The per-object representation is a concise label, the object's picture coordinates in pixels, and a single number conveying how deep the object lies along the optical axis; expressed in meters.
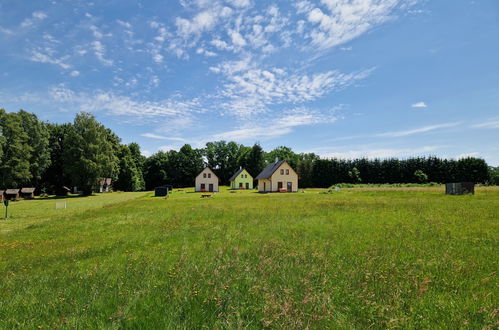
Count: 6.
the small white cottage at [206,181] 64.06
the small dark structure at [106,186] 85.05
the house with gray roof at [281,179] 57.56
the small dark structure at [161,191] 46.51
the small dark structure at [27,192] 59.00
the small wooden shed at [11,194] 50.81
